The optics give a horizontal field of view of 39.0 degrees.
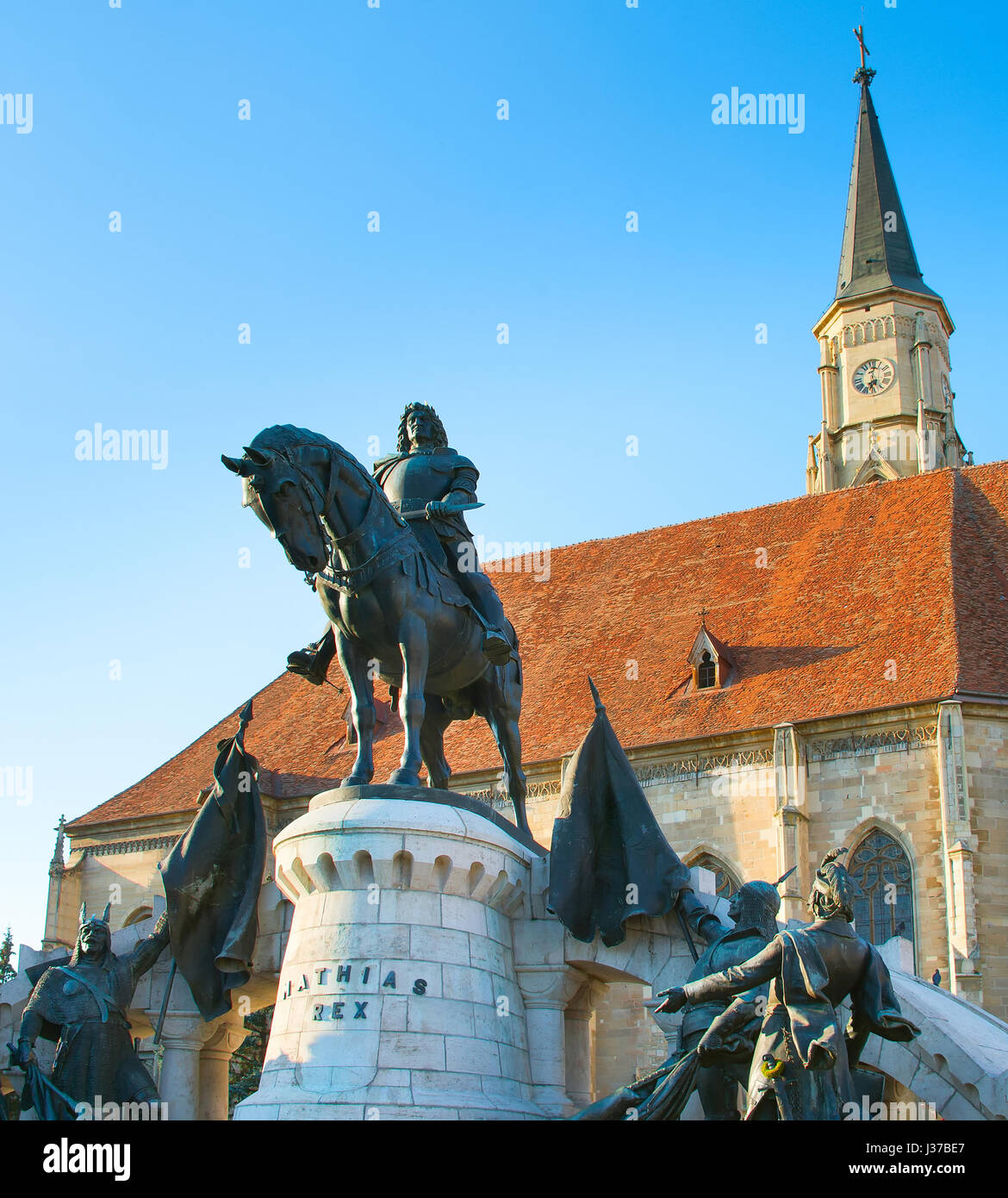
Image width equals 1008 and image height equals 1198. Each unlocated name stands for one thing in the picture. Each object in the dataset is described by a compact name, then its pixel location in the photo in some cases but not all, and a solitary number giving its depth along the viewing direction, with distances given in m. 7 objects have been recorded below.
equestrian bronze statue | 9.24
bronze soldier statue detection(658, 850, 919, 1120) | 6.60
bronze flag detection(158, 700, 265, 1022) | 10.49
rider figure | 10.33
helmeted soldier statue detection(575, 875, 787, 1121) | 7.46
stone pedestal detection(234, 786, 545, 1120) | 8.65
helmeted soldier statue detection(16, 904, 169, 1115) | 9.04
